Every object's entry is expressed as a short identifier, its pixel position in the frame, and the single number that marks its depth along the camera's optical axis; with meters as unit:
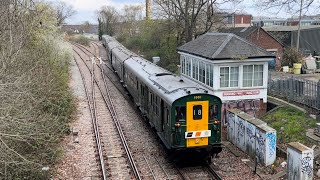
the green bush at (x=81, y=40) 70.56
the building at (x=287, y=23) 76.69
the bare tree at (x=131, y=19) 71.44
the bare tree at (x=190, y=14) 34.09
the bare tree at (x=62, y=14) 74.38
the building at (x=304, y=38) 41.90
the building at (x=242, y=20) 79.44
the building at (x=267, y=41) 36.29
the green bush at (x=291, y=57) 35.84
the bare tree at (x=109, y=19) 87.06
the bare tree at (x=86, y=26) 127.85
